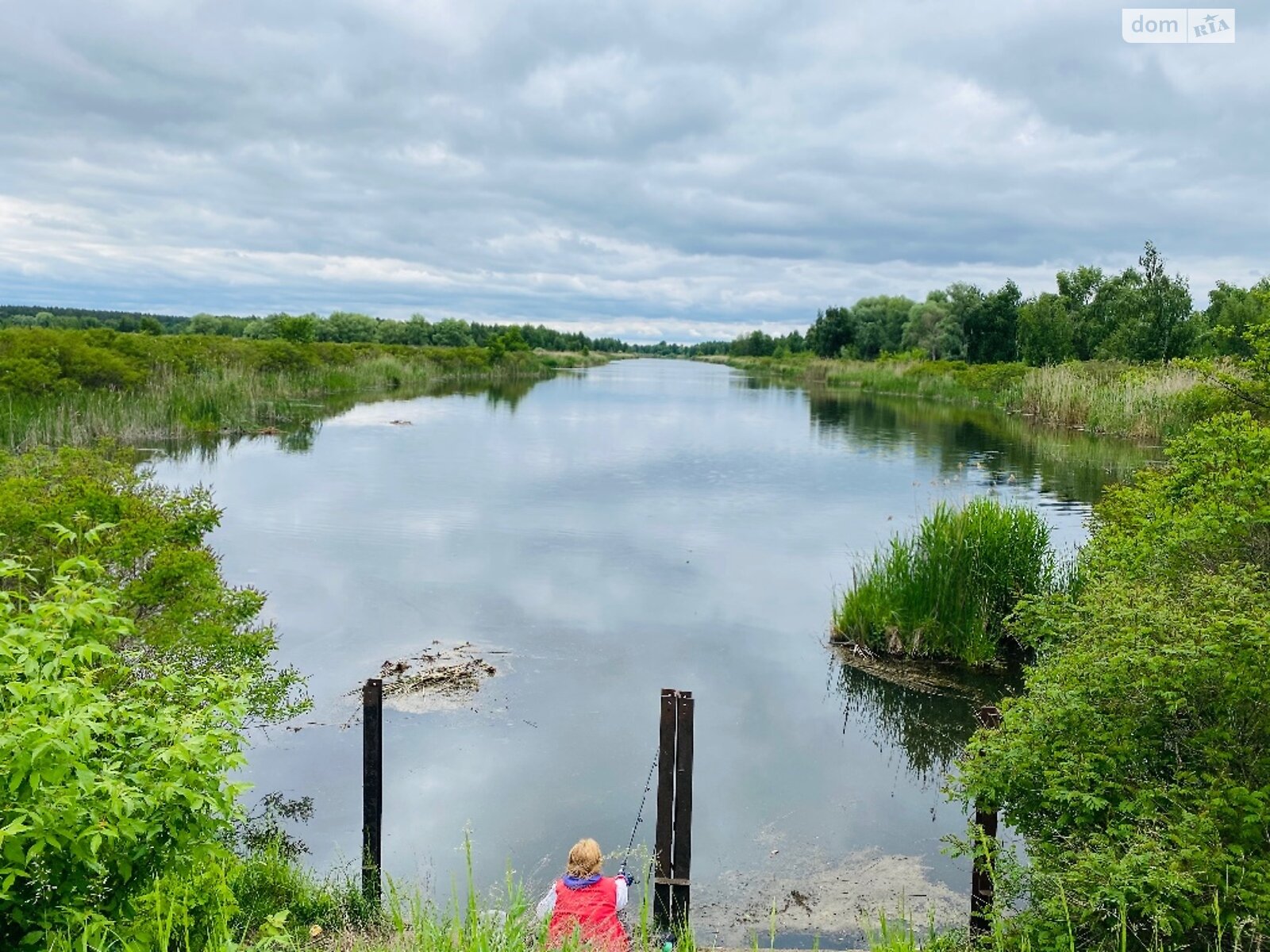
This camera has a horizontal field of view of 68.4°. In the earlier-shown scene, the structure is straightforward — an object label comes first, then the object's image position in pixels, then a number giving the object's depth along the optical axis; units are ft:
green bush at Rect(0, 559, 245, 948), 9.45
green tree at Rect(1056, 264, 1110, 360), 176.20
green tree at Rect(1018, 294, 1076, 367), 178.19
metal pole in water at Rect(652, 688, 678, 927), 19.34
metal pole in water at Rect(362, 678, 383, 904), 19.66
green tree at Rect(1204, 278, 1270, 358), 96.83
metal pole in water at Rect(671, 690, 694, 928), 19.26
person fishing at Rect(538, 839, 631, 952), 15.72
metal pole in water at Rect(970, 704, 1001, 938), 16.55
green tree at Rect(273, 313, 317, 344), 181.78
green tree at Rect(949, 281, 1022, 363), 225.46
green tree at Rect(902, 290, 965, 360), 241.96
